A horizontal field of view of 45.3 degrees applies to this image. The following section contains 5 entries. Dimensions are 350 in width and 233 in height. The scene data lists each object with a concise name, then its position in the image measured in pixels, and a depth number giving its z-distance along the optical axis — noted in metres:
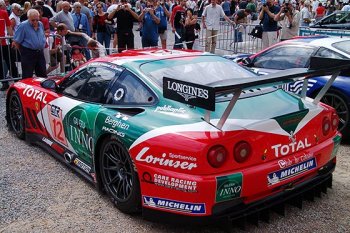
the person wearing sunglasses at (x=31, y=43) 7.16
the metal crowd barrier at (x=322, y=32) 10.52
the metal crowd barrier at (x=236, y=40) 12.14
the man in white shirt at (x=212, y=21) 11.71
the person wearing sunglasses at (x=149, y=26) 9.82
